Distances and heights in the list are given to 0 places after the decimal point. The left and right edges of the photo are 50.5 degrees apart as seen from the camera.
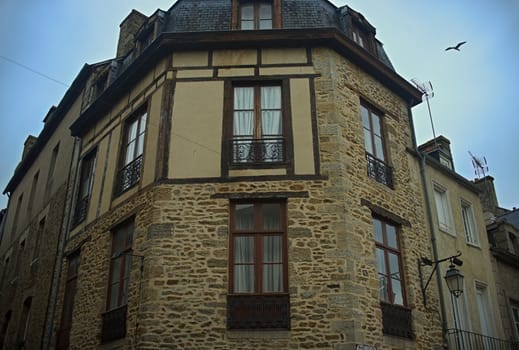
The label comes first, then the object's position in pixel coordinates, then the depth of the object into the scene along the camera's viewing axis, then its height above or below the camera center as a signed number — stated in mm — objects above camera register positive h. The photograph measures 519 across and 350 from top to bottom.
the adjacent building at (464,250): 11750 +3844
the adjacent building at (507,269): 13430 +3859
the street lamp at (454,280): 9719 +2414
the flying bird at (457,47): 12506 +7933
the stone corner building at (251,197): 9047 +4020
